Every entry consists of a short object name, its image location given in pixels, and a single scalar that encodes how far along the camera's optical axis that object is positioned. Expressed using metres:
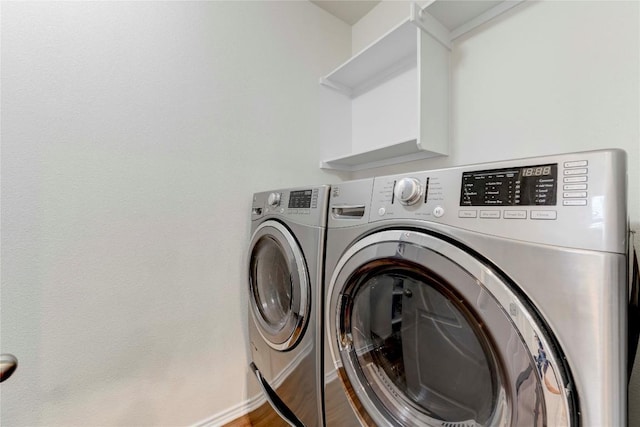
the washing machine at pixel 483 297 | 0.42
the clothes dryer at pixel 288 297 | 0.92
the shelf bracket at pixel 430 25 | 1.19
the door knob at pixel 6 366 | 0.54
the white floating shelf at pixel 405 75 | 1.21
